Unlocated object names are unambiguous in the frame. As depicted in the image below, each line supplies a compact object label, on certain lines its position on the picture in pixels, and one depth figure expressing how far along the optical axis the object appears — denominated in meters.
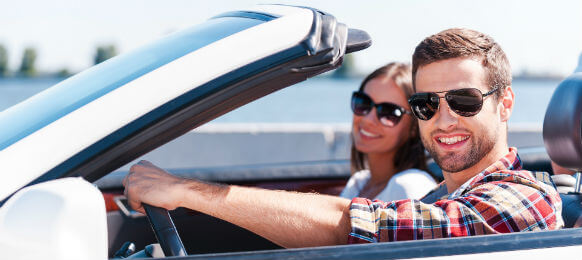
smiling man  1.61
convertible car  1.19
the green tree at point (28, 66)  37.60
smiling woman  3.19
